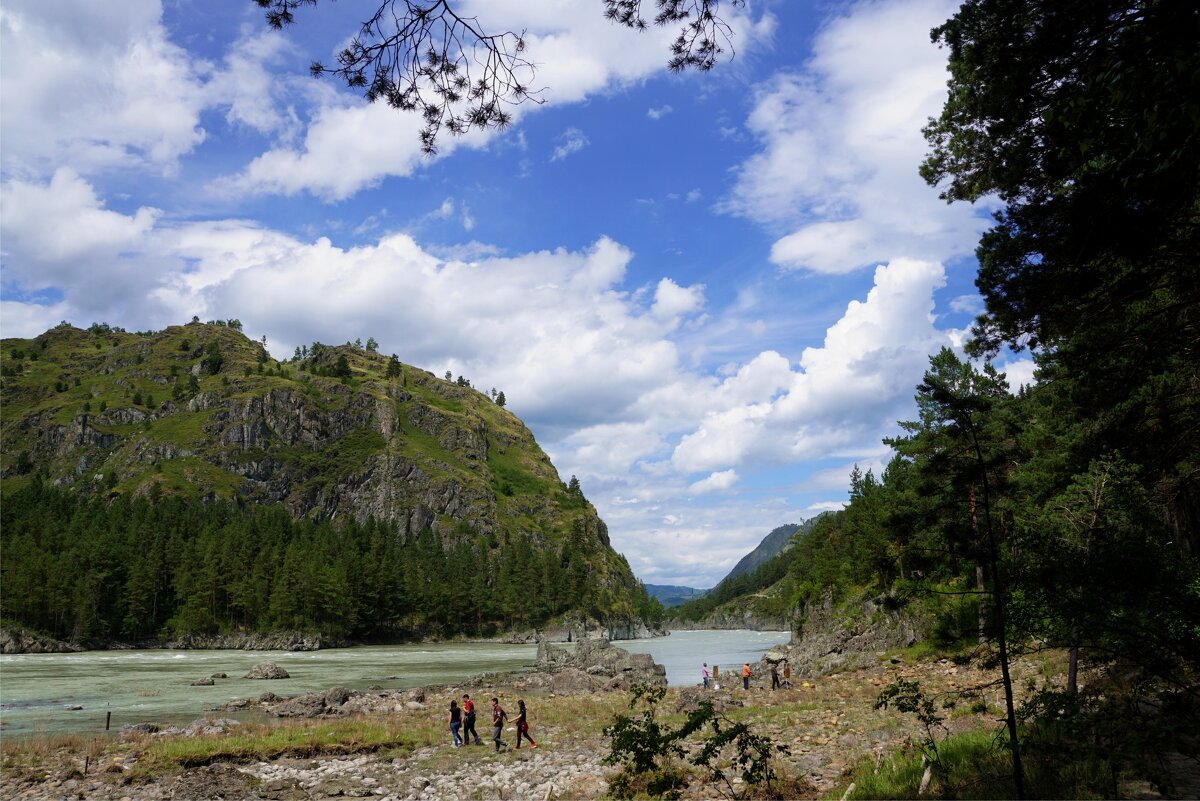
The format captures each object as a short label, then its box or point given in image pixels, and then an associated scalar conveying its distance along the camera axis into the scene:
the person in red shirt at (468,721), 24.16
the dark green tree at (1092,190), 5.83
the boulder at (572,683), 44.53
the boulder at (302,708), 32.56
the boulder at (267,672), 52.09
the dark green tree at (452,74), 7.64
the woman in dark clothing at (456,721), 24.11
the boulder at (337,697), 35.70
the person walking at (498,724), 23.52
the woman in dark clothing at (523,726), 23.67
